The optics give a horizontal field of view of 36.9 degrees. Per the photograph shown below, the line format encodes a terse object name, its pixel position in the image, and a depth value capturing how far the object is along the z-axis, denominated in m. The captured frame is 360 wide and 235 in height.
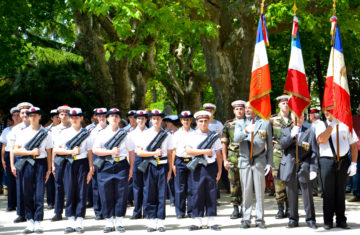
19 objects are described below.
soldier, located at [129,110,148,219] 10.29
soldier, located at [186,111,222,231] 9.43
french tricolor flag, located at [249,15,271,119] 9.53
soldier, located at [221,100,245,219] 10.46
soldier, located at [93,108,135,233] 9.23
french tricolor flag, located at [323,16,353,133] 9.21
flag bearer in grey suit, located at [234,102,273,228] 9.46
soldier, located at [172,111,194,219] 10.09
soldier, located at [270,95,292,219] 10.06
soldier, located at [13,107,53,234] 9.38
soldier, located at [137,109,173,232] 9.34
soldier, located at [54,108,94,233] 9.35
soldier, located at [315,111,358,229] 9.16
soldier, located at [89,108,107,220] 10.02
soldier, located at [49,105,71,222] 10.58
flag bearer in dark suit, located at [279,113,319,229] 9.30
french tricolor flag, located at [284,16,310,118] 9.41
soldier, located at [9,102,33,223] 9.84
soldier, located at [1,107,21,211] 12.06
